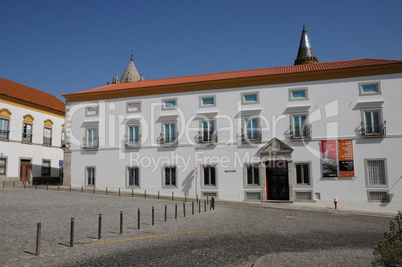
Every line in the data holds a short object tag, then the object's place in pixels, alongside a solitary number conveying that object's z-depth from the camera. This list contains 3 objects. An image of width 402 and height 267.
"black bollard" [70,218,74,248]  9.34
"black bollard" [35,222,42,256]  8.35
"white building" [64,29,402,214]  25.95
